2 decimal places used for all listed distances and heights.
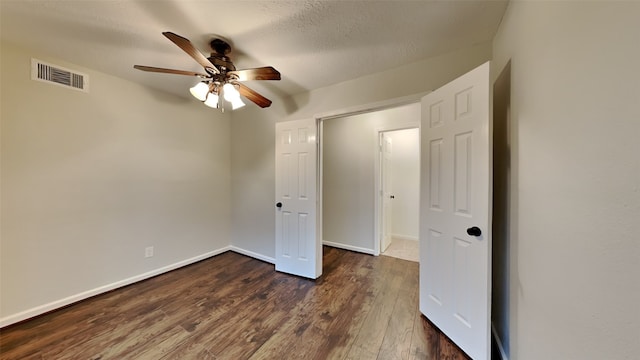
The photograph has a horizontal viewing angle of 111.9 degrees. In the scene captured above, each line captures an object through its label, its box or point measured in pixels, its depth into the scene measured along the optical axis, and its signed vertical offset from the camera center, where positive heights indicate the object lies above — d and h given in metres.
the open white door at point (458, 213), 1.42 -0.26
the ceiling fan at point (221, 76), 1.70 +0.84
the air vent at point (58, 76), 1.98 +0.99
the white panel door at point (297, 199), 2.75 -0.28
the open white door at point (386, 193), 3.69 -0.25
